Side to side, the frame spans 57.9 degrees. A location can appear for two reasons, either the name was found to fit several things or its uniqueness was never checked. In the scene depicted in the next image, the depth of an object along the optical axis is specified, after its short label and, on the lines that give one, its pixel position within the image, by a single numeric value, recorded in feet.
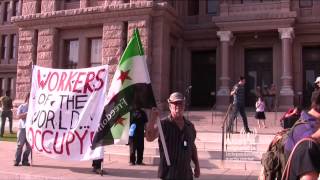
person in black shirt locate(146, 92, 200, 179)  10.98
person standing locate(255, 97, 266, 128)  37.35
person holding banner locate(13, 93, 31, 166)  24.06
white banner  21.23
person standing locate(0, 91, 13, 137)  40.88
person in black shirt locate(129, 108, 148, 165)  25.26
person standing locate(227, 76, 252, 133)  33.55
